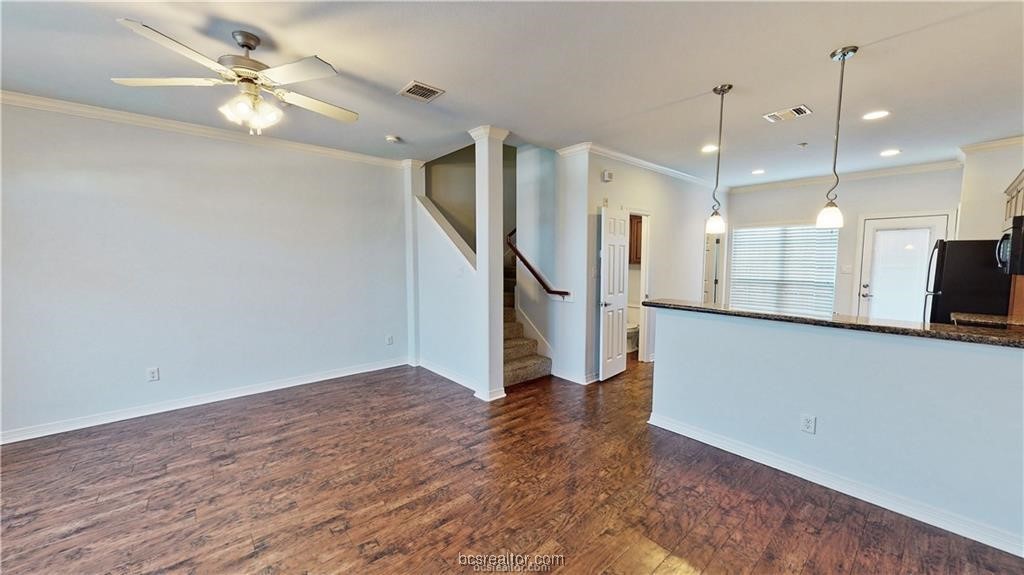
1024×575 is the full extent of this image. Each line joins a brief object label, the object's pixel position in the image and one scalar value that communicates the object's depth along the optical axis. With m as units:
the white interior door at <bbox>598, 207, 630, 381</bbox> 4.31
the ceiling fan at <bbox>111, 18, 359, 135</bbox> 1.89
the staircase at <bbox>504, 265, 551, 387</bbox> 4.25
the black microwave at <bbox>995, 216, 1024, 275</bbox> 2.58
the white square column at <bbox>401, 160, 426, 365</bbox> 4.82
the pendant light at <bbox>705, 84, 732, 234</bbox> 2.96
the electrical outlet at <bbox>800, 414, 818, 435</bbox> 2.46
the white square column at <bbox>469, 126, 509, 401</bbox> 3.67
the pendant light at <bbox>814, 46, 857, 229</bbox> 2.51
